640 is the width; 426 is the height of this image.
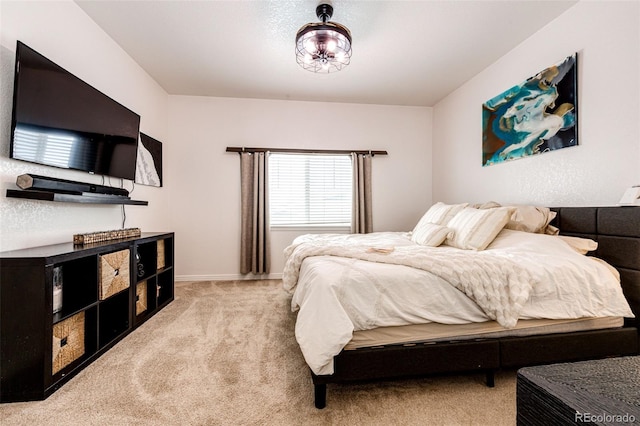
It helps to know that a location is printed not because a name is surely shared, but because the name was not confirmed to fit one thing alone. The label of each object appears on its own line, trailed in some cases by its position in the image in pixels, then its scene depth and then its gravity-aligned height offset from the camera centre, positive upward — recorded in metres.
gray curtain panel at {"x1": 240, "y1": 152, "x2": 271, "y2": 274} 4.18 +0.06
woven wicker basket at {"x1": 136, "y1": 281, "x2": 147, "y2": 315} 2.59 -0.71
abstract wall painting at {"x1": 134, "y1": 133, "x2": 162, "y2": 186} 3.35 +0.69
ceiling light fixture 2.30 +1.44
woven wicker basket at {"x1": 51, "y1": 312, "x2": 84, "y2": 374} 1.70 -0.74
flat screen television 1.78 +0.71
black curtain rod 4.19 +0.99
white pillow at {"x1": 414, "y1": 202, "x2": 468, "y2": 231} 2.96 +0.03
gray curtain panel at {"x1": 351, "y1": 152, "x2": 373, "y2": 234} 4.39 +0.33
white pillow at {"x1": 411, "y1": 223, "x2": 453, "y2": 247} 2.59 -0.16
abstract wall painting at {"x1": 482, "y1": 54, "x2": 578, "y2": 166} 2.37 +0.92
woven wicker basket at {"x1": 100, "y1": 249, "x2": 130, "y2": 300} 2.05 -0.40
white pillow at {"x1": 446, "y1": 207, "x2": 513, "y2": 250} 2.30 -0.09
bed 1.52 -0.54
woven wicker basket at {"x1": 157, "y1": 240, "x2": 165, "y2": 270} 3.00 -0.37
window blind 4.38 +0.43
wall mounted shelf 1.77 +0.15
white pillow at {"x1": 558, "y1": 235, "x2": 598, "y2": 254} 2.01 -0.19
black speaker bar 1.78 +0.24
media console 1.56 -0.56
